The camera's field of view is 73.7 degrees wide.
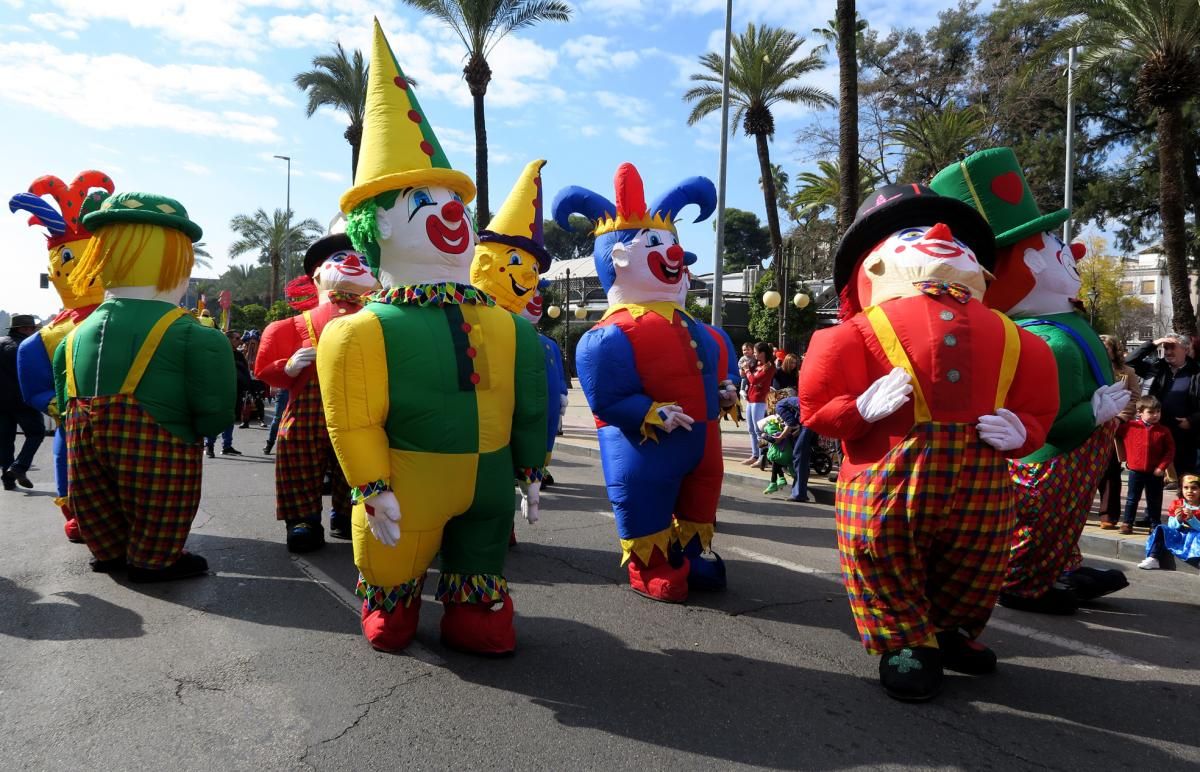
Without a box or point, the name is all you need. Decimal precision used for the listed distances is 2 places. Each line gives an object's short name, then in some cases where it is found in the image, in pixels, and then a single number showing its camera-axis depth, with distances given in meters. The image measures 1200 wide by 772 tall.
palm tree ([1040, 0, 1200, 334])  12.26
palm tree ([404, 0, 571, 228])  16.17
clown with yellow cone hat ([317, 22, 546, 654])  3.29
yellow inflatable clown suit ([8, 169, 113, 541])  5.71
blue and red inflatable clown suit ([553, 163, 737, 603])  4.43
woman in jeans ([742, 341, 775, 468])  10.08
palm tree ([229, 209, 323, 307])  41.59
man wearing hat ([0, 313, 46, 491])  8.03
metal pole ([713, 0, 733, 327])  13.96
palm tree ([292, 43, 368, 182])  22.91
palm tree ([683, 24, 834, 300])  20.05
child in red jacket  6.53
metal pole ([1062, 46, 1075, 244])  14.65
